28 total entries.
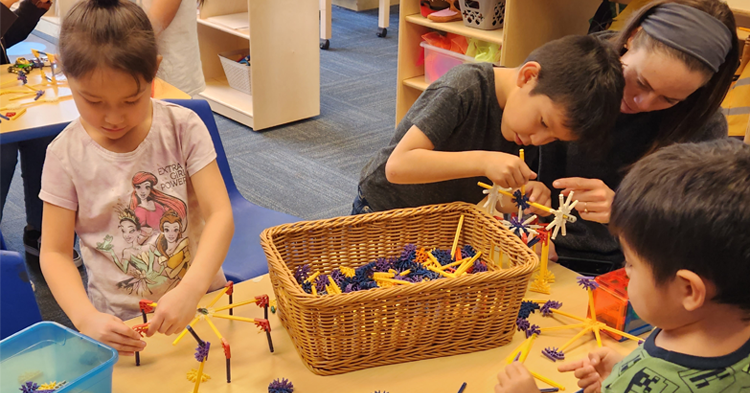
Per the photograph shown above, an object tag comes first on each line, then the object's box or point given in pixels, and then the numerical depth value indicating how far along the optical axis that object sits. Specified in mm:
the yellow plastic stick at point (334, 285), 1014
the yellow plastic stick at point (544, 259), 1147
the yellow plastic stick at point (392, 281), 968
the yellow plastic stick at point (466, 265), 1055
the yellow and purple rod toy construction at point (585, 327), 985
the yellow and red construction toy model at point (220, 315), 936
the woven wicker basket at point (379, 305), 900
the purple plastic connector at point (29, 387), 765
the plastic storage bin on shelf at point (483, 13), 2736
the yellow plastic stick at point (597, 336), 1010
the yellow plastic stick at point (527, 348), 978
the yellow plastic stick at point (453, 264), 1078
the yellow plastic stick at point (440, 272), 996
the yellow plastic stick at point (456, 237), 1141
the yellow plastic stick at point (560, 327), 1042
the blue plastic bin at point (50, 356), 819
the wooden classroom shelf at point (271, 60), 3346
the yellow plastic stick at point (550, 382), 916
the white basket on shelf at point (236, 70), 3652
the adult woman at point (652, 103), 1132
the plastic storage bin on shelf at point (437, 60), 2938
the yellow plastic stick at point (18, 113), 1721
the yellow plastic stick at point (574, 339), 1001
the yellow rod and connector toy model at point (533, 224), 1109
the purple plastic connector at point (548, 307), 1088
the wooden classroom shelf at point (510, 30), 2633
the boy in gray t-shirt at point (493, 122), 1094
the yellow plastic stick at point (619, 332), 1010
